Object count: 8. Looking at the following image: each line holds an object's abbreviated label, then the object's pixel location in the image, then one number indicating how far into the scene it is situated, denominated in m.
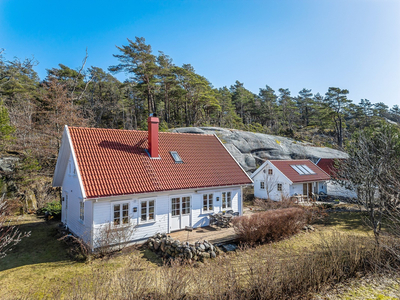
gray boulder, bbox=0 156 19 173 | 18.97
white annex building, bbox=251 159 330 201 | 23.81
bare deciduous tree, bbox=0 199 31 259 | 9.90
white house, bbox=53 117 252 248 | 11.37
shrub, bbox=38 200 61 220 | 17.67
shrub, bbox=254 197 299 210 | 17.38
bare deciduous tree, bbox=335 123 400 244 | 10.35
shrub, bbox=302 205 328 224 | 15.35
